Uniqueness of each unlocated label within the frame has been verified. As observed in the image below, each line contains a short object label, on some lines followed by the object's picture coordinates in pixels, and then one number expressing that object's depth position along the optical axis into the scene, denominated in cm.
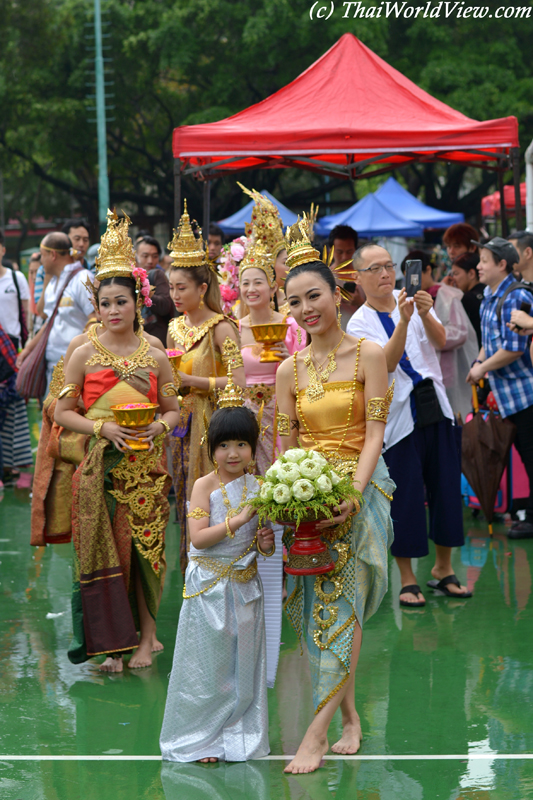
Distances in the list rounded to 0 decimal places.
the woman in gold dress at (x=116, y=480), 448
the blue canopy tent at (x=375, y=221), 1908
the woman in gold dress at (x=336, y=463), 347
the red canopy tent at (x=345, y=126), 718
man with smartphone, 506
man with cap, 654
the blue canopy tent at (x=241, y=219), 1986
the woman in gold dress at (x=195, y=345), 526
